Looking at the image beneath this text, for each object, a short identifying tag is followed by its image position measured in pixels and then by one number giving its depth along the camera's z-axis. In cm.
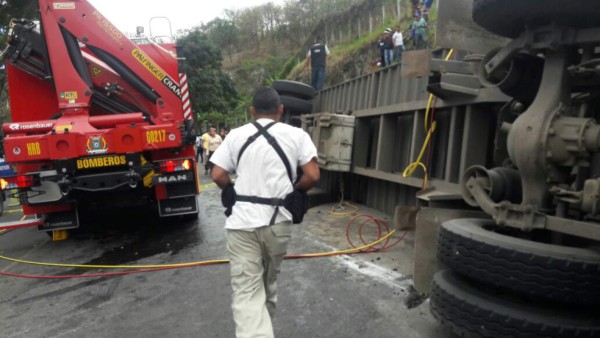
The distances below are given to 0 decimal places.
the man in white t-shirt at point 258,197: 271
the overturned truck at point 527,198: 223
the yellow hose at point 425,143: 516
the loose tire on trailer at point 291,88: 968
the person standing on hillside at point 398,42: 1246
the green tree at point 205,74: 3095
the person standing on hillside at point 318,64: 1113
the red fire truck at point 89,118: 561
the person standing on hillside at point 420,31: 1112
